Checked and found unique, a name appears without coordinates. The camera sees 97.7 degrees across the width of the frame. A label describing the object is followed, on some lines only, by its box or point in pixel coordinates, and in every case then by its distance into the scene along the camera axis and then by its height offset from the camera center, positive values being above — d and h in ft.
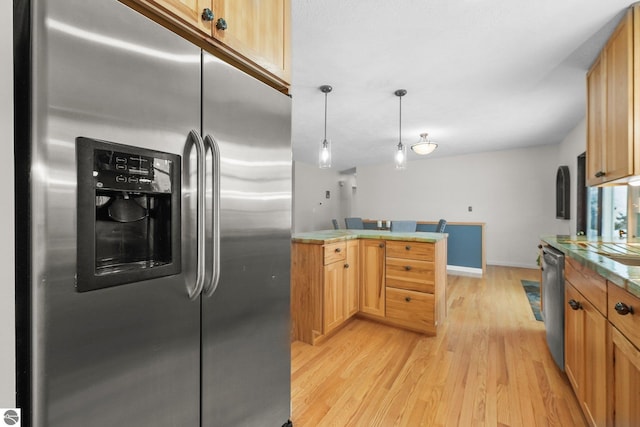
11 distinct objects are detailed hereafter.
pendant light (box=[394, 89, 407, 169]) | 10.05 +2.10
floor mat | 9.91 -3.48
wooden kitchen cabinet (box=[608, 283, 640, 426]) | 2.87 -1.61
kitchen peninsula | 7.64 -2.00
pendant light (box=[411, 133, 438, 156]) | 12.20 +2.90
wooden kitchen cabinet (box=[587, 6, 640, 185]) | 5.25 +2.24
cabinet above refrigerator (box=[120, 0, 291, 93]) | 2.72 +2.04
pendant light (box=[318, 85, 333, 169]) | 9.03 +1.97
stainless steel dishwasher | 5.87 -1.95
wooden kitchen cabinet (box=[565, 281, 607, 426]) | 3.76 -2.21
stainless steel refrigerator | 1.93 -0.11
